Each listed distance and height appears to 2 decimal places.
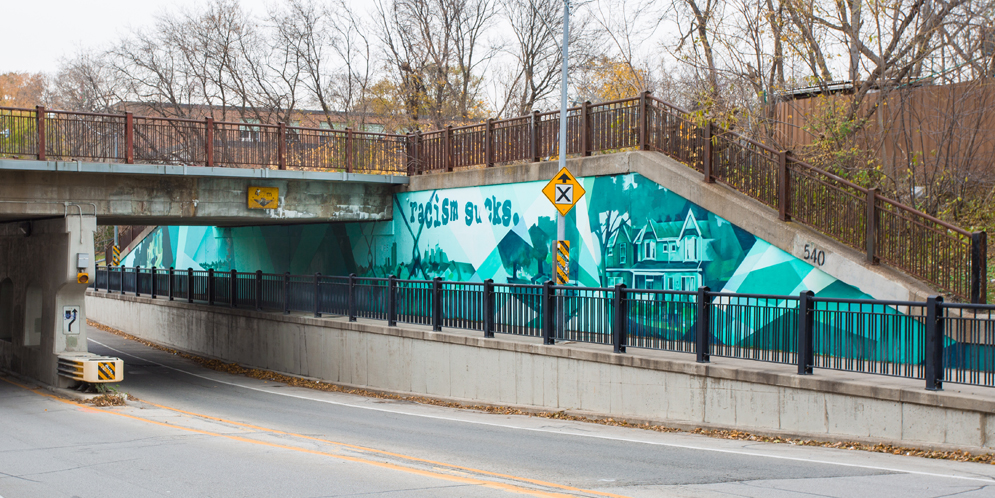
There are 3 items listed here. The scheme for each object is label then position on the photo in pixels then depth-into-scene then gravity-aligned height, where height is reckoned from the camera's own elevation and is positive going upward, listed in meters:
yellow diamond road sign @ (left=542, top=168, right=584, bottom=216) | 16.38 +1.10
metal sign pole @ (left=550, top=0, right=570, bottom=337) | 16.56 +2.53
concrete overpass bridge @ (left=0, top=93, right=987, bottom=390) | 14.45 +1.60
